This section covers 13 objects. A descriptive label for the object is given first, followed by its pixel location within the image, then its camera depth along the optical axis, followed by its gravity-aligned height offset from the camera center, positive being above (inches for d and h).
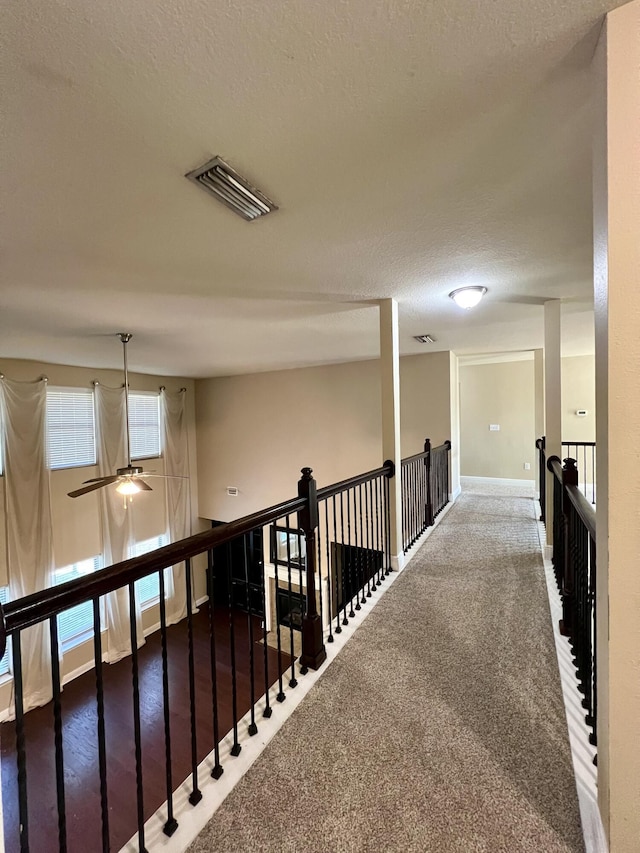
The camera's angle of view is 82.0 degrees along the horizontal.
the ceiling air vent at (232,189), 59.1 +40.6
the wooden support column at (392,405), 129.6 +5.5
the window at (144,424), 276.8 +0.8
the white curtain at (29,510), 200.8 -46.3
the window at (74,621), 224.2 -121.5
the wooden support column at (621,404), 37.3 +1.2
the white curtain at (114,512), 242.5 -58.3
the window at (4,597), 199.1 -92.3
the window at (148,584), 269.0 -121.0
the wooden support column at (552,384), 132.0 +12.1
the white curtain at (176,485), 292.4 -49.5
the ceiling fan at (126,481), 153.3 -23.6
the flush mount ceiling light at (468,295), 114.4 +38.8
